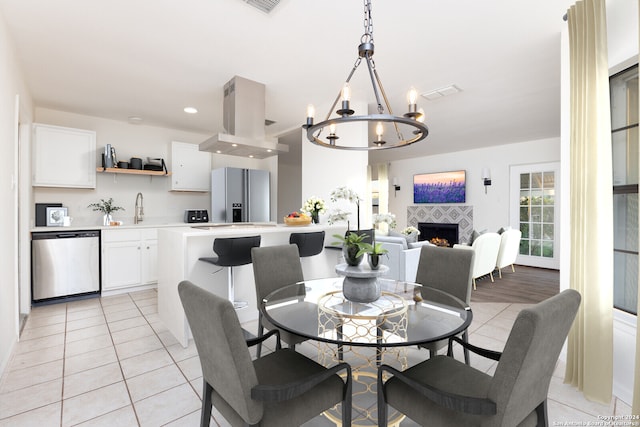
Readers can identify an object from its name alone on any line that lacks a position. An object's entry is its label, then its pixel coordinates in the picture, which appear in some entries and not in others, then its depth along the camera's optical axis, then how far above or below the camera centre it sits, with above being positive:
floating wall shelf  4.45 +0.67
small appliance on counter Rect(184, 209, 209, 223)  5.23 -0.01
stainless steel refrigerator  5.16 +0.34
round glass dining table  1.33 -0.53
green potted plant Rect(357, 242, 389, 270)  1.67 -0.22
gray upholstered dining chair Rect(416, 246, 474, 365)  2.04 -0.41
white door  5.94 +0.02
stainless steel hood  3.30 +1.05
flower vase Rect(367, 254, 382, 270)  1.68 -0.27
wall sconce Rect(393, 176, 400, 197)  8.34 +0.78
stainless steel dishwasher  3.62 -0.61
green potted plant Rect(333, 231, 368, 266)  1.72 -0.20
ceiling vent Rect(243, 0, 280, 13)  2.12 +1.49
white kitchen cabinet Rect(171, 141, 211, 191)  5.11 +0.81
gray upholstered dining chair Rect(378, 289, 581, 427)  0.91 -0.62
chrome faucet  4.95 +0.08
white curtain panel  1.84 +0.02
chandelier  1.57 +0.54
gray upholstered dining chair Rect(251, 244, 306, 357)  2.16 -0.41
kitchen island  2.63 -0.54
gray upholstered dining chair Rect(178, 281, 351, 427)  0.98 -0.62
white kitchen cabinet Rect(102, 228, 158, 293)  4.08 -0.61
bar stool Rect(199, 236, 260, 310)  2.56 -0.31
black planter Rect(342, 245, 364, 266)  1.72 -0.24
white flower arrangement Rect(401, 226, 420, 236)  5.92 -0.36
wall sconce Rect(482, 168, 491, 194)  6.62 +0.80
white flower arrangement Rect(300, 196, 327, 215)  3.77 +0.10
